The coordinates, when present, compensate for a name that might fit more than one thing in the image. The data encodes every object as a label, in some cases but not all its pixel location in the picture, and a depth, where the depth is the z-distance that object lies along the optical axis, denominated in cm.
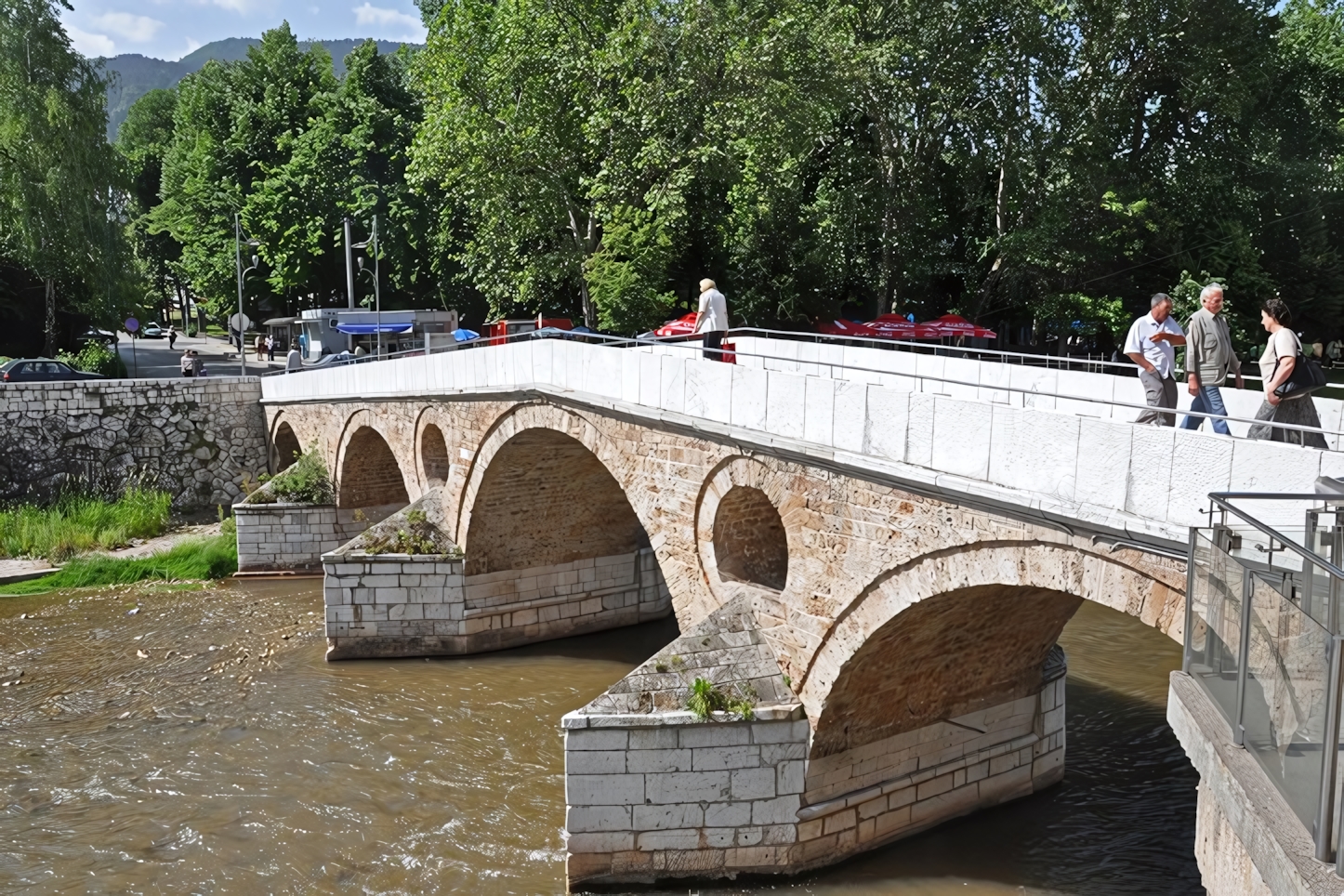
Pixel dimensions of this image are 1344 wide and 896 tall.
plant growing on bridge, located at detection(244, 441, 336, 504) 2000
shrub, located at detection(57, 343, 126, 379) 2642
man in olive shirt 713
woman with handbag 636
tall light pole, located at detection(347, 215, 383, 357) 2796
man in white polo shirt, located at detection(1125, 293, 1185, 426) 752
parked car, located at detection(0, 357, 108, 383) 2366
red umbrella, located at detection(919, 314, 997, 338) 2208
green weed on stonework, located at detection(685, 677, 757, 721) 880
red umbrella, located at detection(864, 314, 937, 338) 2191
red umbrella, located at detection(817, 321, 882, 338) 2228
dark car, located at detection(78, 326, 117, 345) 3143
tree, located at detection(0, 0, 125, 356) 2467
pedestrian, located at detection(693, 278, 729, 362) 1134
